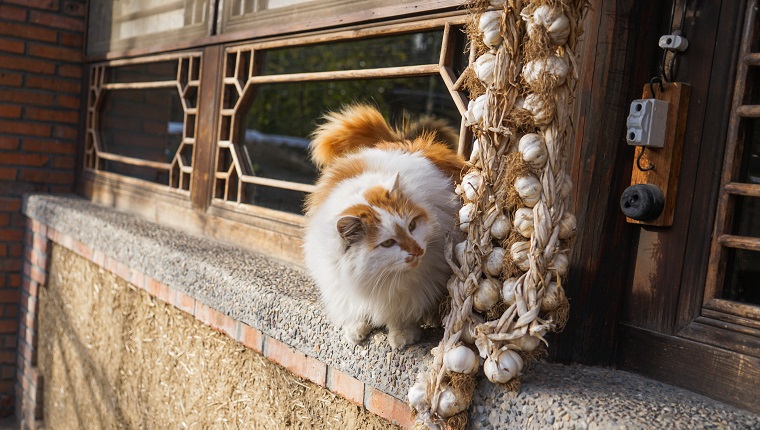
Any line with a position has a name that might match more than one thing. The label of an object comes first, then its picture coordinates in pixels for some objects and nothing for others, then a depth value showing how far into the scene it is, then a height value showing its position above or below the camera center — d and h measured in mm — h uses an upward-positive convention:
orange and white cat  1597 -194
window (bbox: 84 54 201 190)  4367 +83
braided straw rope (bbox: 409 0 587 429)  1422 -98
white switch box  1558 +150
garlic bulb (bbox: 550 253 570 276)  1427 -188
